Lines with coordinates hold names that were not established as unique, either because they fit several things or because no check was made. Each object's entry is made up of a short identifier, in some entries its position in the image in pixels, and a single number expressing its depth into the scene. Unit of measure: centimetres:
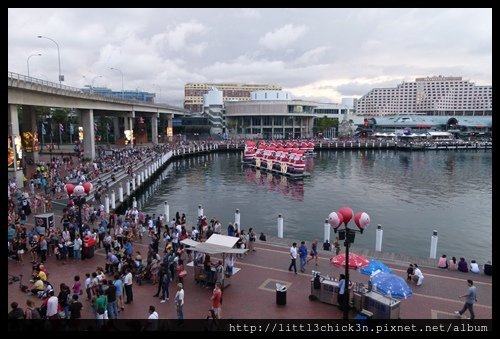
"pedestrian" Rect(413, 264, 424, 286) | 1731
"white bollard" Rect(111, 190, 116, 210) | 3411
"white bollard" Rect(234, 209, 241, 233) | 2861
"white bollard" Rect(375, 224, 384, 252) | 2341
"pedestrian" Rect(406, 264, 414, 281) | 1774
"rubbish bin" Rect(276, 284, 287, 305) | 1539
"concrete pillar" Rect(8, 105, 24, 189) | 3478
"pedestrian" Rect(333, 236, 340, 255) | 2158
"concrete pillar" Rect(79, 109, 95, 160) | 5791
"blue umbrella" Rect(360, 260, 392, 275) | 1577
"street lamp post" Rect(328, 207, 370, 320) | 1384
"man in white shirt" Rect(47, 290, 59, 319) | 1290
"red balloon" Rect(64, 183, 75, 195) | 2052
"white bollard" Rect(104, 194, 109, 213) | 3177
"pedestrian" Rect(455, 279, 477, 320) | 1376
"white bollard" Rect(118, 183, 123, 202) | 3770
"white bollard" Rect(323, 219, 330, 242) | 2530
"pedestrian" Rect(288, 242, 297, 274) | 1839
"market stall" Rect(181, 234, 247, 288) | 1651
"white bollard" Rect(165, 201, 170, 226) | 3170
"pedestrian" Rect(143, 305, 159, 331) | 1220
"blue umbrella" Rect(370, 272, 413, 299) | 1377
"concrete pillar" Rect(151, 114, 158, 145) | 10256
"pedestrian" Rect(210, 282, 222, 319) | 1377
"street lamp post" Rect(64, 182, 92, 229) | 1975
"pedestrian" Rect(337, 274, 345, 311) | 1503
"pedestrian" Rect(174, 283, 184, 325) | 1355
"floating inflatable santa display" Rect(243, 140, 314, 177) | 5909
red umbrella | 1526
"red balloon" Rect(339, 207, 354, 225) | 1430
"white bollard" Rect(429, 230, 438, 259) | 2243
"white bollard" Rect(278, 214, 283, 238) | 2701
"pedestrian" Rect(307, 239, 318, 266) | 1986
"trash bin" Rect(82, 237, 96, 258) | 2003
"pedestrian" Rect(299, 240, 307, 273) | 1861
